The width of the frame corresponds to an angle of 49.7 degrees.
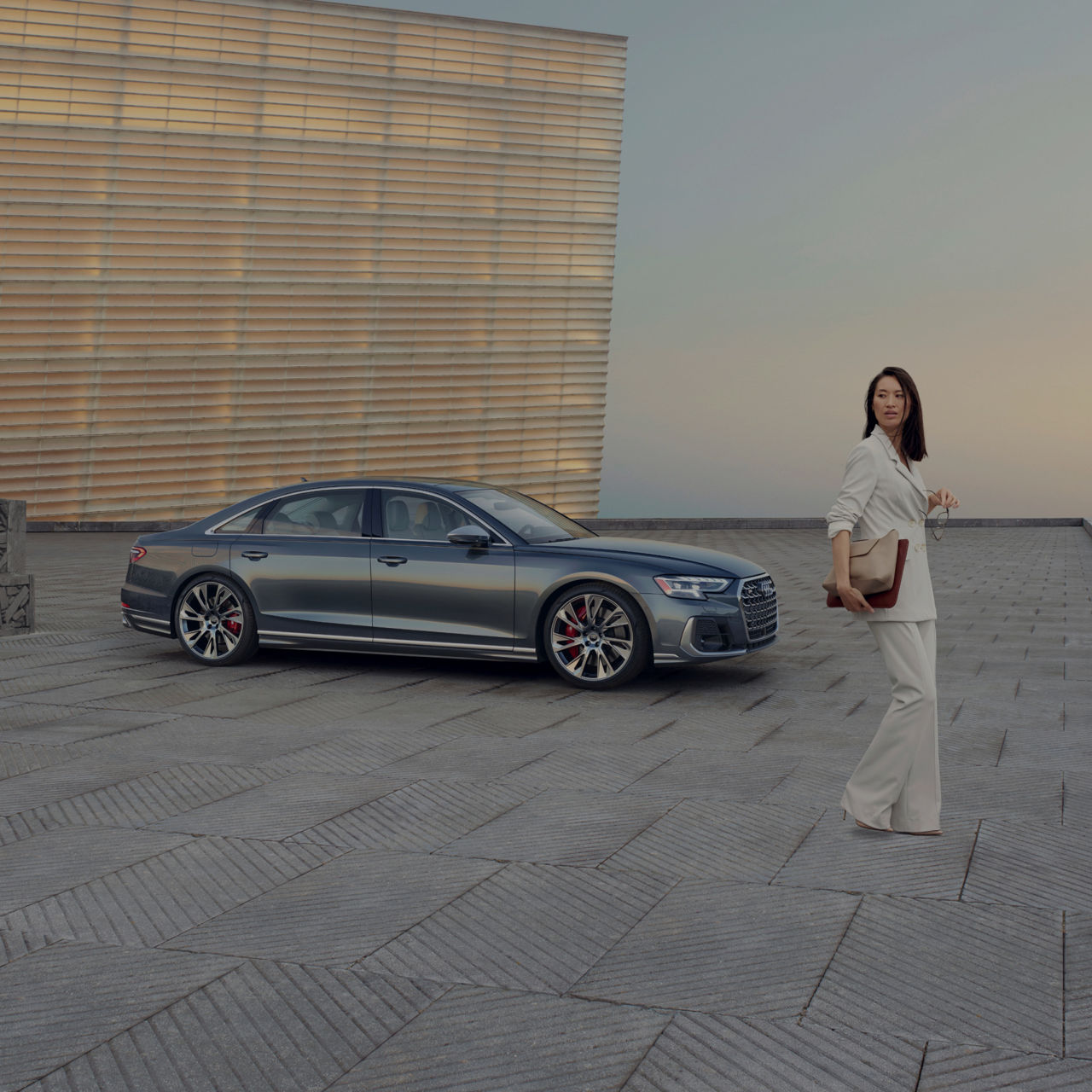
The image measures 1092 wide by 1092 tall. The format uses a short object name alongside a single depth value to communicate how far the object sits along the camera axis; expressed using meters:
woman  4.56
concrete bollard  10.59
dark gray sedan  7.93
